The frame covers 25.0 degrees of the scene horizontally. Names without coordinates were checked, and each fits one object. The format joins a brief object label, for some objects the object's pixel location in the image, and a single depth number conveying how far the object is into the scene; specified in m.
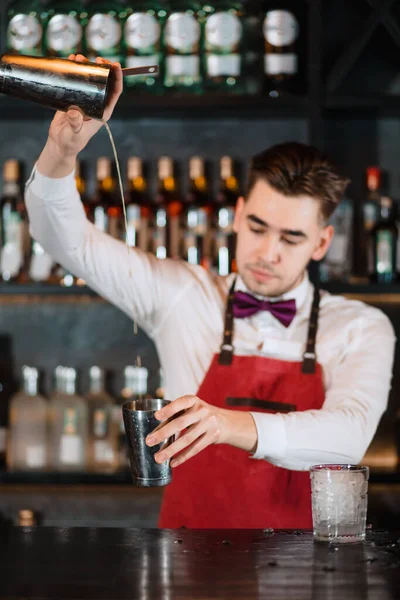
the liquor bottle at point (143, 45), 2.58
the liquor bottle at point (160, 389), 2.70
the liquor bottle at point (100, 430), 2.60
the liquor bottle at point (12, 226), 2.62
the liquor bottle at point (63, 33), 2.60
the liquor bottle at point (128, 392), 2.61
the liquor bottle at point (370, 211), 2.62
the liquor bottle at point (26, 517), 2.59
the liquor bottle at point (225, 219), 2.61
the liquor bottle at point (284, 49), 2.54
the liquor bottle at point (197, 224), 2.63
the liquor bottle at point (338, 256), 2.59
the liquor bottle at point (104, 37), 2.60
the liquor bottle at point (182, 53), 2.57
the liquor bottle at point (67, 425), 2.60
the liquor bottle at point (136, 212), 2.65
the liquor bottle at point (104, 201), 2.67
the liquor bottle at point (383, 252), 2.60
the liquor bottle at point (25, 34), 2.62
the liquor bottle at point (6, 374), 2.78
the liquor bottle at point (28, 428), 2.60
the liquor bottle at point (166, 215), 2.65
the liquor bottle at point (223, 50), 2.56
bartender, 1.73
